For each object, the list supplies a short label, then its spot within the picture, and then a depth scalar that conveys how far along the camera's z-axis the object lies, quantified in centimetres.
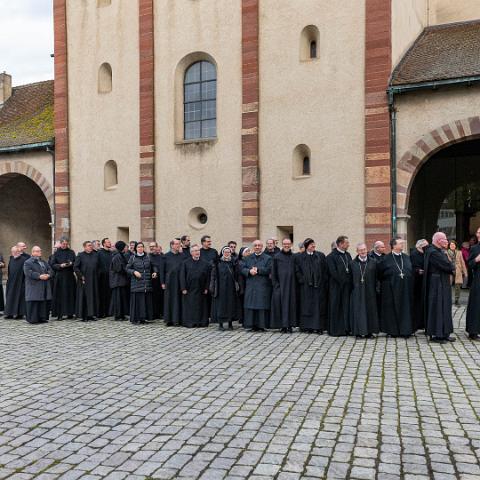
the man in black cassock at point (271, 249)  1162
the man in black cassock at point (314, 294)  1096
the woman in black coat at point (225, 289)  1162
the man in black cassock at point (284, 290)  1115
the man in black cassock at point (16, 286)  1355
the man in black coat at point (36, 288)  1245
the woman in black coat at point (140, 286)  1240
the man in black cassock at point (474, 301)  990
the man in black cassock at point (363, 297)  1029
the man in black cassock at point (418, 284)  1053
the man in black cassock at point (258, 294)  1124
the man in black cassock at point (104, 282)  1353
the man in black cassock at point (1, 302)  1446
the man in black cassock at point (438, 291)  969
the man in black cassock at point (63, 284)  1334
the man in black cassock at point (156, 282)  1312
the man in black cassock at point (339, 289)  1055
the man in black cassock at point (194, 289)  1196
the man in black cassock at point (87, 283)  1308
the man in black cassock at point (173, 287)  1212
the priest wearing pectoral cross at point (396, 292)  1024
